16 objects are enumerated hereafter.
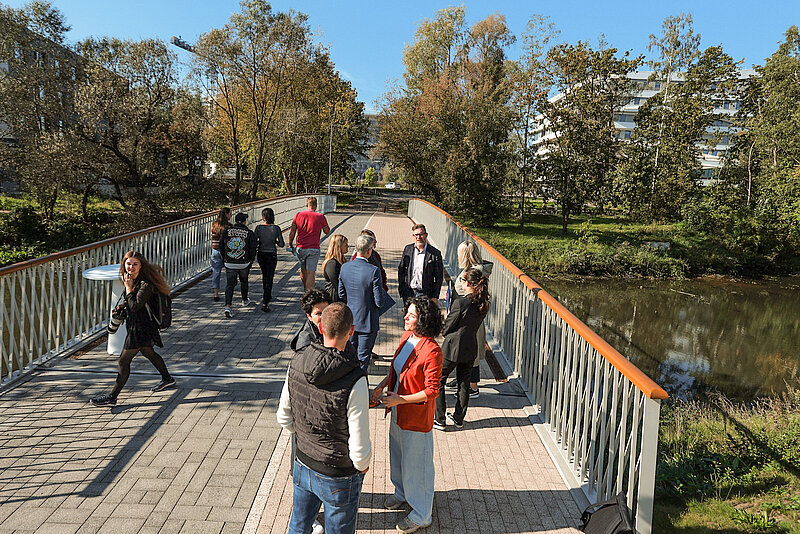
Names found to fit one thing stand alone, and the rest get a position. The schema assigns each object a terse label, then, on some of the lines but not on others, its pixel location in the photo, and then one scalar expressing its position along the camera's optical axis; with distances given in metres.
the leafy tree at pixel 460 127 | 31.77
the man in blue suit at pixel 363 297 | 5.72
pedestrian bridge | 3.99
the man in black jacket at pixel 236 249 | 9.25
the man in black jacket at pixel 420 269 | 7.04
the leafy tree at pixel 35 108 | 24.45
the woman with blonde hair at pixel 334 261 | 6.48
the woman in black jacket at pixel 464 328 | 5.39
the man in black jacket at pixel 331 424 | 2.96
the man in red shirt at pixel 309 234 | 9.52
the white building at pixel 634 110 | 80.38
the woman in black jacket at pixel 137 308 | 5.62
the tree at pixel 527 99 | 33.22
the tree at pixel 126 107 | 24.30
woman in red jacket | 3.75
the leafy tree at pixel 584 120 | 31.12
